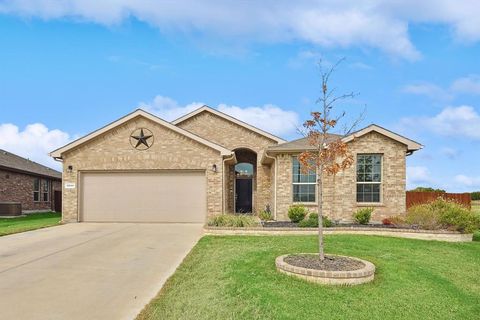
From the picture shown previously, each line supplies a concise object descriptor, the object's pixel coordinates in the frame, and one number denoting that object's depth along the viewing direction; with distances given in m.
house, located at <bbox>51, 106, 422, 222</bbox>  15.27
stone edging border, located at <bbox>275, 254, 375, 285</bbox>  6.32
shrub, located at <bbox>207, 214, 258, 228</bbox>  12.46
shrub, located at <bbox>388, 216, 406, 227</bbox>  13.71
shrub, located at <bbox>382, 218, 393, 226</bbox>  13.89
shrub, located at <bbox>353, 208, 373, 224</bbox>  13.39
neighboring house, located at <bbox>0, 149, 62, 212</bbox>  22.70
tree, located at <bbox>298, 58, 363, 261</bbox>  7.47
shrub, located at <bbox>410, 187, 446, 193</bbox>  25.43
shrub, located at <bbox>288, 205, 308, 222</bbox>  14.23
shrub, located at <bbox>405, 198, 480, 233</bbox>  11.94
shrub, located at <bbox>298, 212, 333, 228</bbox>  12.40
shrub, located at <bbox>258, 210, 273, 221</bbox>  15.79
